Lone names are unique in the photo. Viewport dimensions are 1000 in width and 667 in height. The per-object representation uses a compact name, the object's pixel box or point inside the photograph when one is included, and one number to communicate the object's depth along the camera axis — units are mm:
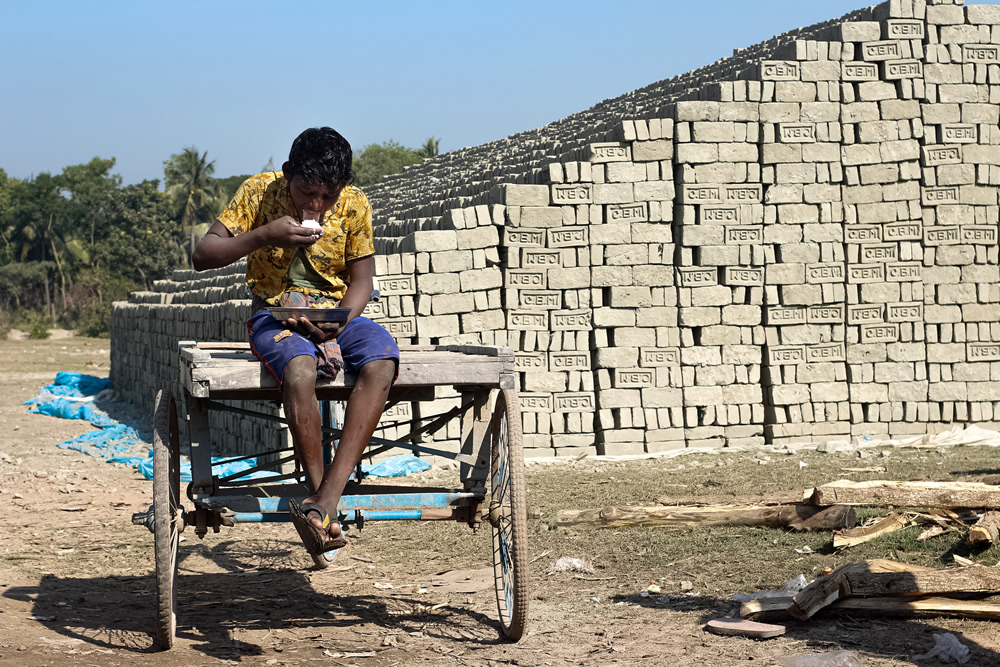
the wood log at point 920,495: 6191
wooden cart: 4078
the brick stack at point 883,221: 11891
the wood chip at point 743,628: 4410
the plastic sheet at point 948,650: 3969
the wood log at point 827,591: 4516
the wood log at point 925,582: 4531
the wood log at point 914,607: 4457
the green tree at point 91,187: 48438
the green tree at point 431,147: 52219
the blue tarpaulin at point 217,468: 10086
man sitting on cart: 3953
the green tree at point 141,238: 43062
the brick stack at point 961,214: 12070
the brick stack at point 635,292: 11383
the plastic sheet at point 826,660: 3947
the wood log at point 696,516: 6643
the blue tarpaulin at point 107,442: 12039
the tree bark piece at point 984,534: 5617
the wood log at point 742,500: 6970
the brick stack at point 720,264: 11539
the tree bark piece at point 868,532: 6086
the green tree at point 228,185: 50750
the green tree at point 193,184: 47656
